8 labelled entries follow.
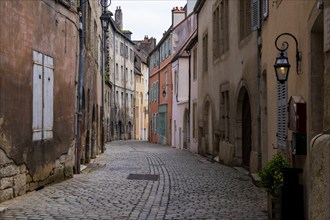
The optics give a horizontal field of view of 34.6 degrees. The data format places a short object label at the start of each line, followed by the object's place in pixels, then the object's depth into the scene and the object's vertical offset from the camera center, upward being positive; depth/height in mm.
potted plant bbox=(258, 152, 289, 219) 7504 -831
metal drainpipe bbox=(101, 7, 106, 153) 25500 +1571
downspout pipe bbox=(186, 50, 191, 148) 29684 +1798
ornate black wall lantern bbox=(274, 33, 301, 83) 8648 +966
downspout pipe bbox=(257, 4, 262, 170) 12922 +829
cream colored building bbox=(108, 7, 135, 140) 49500 +4429
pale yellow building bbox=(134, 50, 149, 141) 63259 +3697
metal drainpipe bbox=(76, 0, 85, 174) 14480 +1179
